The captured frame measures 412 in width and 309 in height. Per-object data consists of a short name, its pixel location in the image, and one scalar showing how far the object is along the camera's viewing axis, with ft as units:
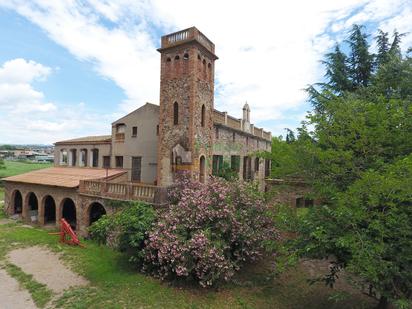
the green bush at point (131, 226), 38.14
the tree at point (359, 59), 55.47
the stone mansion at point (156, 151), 52.80
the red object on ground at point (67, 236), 50.80
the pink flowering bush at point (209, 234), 33.45
